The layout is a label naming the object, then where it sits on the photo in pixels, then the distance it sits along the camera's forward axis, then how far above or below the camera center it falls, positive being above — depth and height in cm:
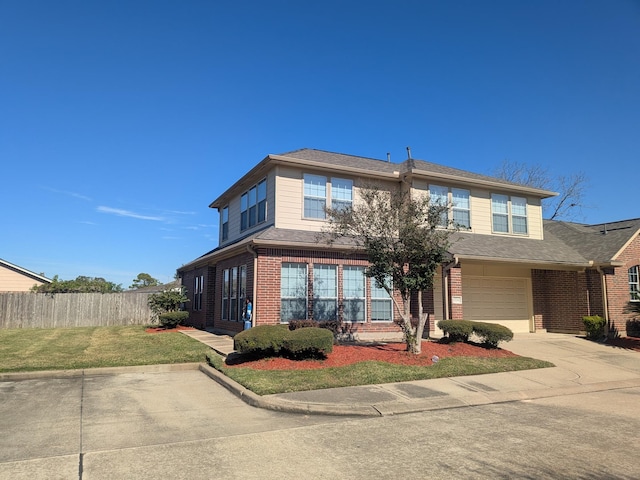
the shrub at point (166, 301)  2197 -40
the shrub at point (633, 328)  1747 -136
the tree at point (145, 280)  6781 +185
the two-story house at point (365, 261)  1536 +122
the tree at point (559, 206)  3636 +669
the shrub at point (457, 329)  1326 -105
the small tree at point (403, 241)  1184 +132
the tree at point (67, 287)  3284 +44
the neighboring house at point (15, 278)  3266 +105
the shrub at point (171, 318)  2034 -113
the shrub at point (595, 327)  1700 -128
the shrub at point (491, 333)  1301 -114
